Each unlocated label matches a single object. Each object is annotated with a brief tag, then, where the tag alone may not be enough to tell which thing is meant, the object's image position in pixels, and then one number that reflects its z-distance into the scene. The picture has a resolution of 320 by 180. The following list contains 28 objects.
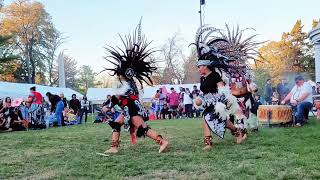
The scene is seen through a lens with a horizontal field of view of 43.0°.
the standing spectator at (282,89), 14.31
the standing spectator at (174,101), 21.56
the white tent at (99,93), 32.00
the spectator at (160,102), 22.22
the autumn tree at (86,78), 86.88
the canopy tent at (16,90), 23.62
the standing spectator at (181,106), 21.86
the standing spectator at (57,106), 17.70
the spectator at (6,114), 14.99
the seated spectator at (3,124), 14.90
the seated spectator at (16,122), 15.23
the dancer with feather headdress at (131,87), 6.82
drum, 10.76
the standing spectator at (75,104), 20.14
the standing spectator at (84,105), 21.89
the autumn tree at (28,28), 49.62
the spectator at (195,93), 20.14
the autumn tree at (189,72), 59.81
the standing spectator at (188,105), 21.16
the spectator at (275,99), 13.04
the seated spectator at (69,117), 18.79
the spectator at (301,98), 11.11
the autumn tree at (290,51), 44.97
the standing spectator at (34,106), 16.17
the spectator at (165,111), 21.84
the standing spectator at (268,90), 15.88
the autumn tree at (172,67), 59.91
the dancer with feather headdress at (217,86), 6.89
